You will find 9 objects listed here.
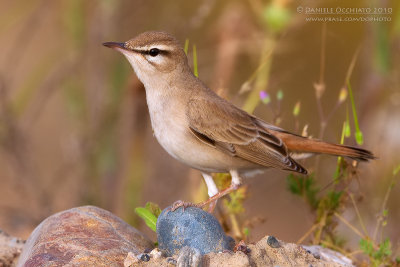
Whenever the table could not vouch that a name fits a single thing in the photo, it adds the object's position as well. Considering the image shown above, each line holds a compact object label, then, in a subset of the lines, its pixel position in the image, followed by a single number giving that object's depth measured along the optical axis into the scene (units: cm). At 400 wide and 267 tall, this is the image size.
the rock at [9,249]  879
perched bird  870
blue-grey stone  713
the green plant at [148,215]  831
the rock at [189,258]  663
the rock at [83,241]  704
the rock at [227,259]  677
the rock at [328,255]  827
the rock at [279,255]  712
